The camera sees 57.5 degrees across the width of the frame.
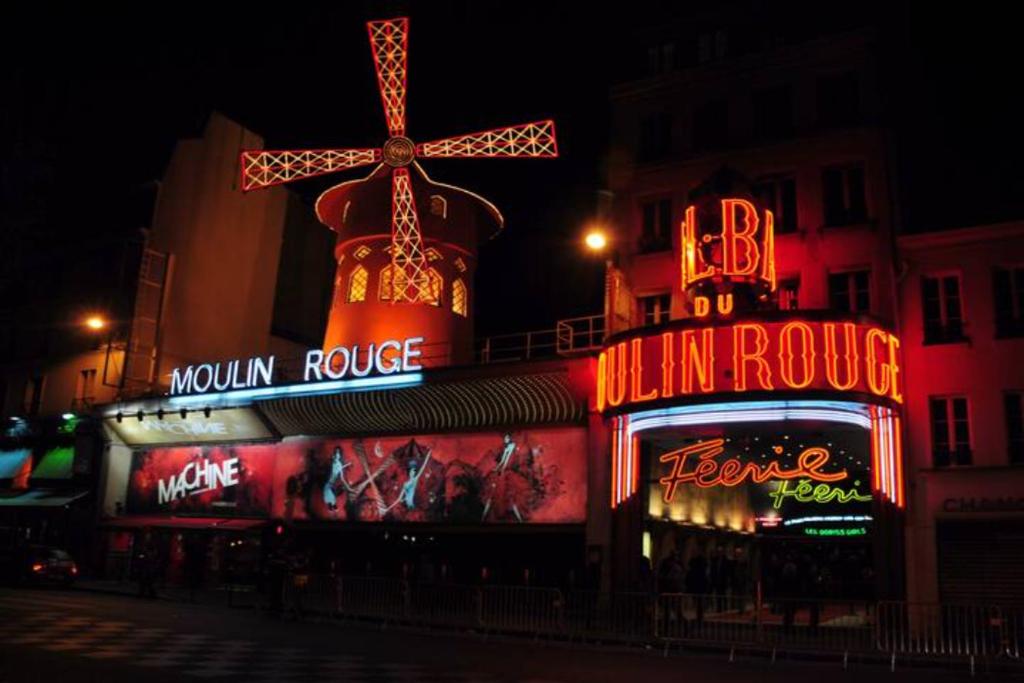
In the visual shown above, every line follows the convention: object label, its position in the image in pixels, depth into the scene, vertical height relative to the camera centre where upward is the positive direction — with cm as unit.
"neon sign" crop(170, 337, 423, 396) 2267 +494
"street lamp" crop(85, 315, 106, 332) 2975 +719
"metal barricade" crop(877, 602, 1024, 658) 1305 -58
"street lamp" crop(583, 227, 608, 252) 1953 +692
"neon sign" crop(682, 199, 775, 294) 1797 +632
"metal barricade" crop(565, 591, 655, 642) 1539 -65
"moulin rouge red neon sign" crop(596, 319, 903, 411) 1655 +395
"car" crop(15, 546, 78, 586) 2217 -32
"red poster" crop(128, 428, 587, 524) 2112 +219
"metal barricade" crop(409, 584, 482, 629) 1627 -61
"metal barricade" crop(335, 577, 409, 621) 1700 -56
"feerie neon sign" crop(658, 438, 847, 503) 1761 +215
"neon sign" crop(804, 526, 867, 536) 2523 +147
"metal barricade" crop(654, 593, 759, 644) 1484 -64
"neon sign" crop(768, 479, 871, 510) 2017 +199
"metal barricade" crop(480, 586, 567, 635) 1545 -61
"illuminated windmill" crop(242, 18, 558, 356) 2562 +1012
